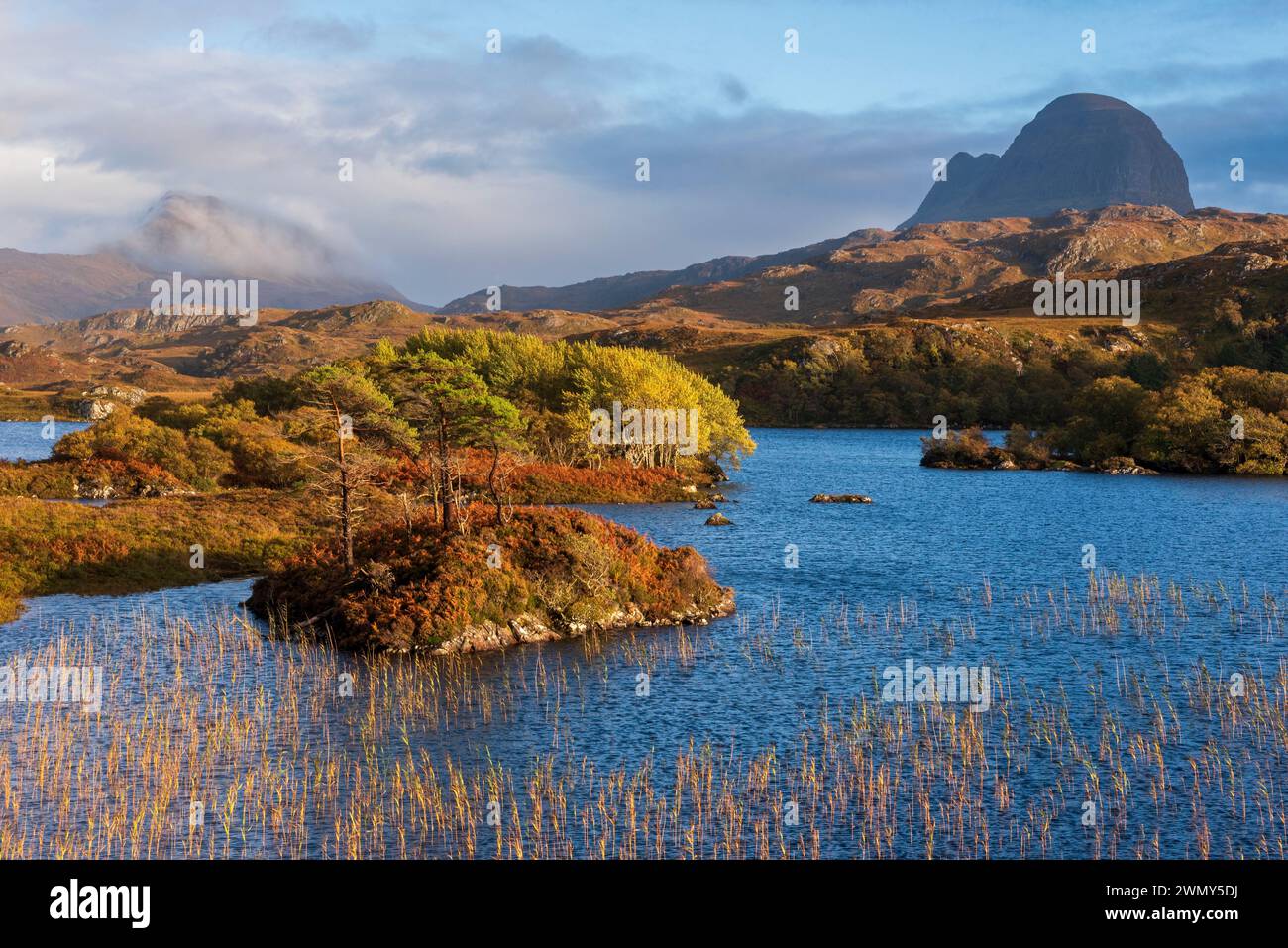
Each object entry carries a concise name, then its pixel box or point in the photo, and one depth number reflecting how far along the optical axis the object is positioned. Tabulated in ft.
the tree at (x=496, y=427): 166.09
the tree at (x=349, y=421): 150.30
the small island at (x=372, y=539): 143.84
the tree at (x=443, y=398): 161.48
